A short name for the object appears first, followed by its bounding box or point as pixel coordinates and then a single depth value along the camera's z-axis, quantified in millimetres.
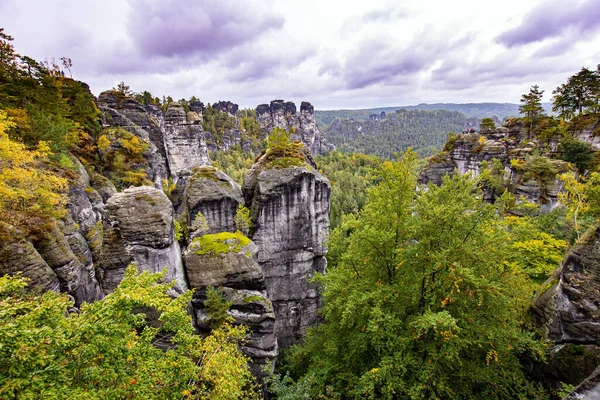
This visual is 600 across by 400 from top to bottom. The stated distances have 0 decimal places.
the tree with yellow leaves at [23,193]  11141
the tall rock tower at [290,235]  19984
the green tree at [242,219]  19453
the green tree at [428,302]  9961
